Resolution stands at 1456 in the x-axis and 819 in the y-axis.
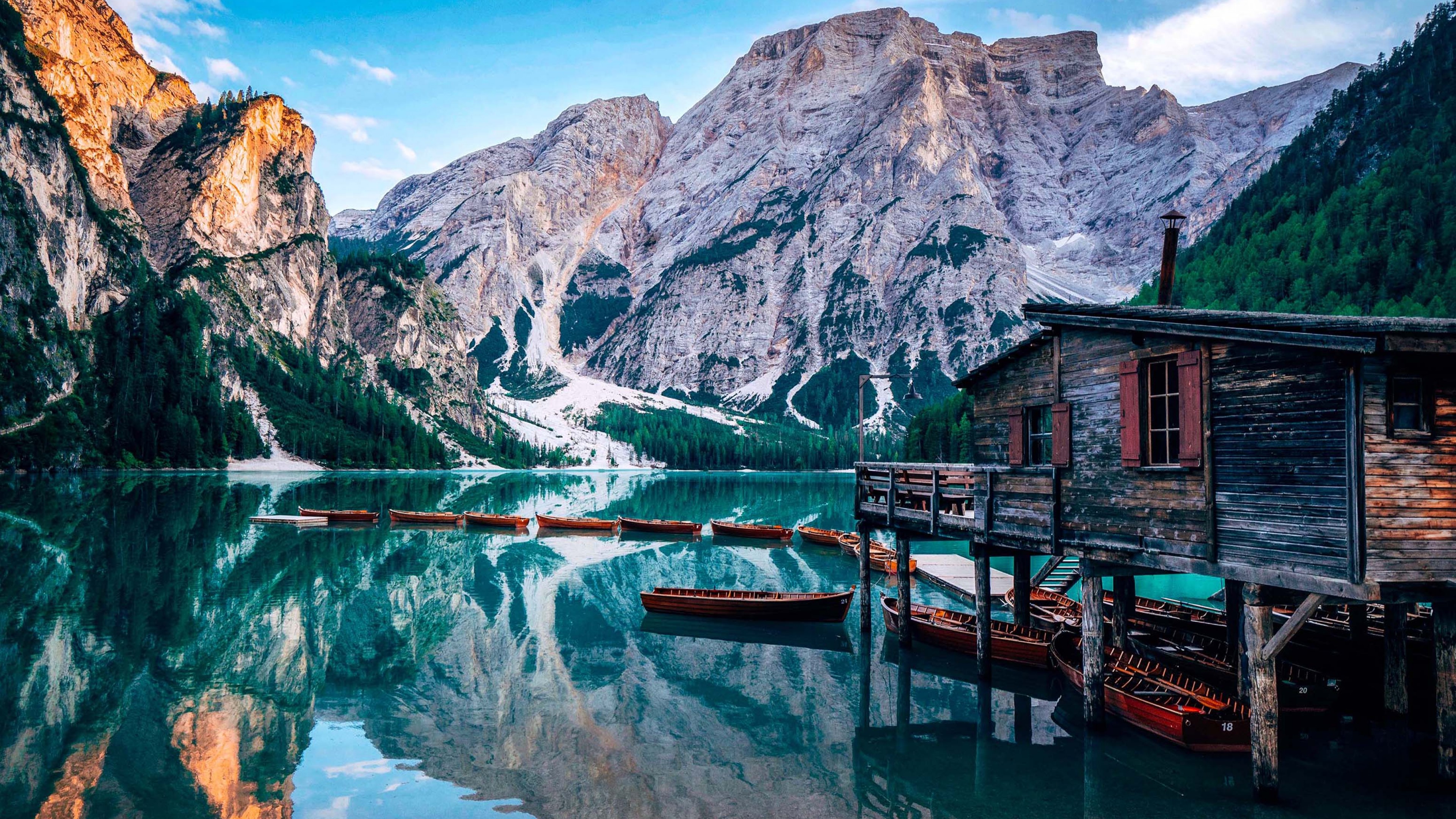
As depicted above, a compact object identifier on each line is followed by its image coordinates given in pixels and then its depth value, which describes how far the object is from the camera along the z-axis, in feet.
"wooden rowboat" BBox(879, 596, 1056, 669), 92.43
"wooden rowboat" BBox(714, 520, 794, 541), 243.40
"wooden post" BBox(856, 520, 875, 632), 113.60
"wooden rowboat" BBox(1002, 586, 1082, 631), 99.96
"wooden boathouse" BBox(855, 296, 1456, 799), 48.29
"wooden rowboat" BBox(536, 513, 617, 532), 266.16
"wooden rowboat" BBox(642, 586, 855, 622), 118.42
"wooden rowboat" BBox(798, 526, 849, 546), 226.99
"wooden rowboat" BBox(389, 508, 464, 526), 270.46
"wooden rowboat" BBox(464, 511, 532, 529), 265.34
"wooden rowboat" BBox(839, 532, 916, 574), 176.69
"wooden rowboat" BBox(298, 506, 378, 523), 260.21
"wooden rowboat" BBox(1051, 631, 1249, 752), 63.87
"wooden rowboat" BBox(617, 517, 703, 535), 258.98
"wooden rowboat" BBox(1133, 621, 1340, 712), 68.49
